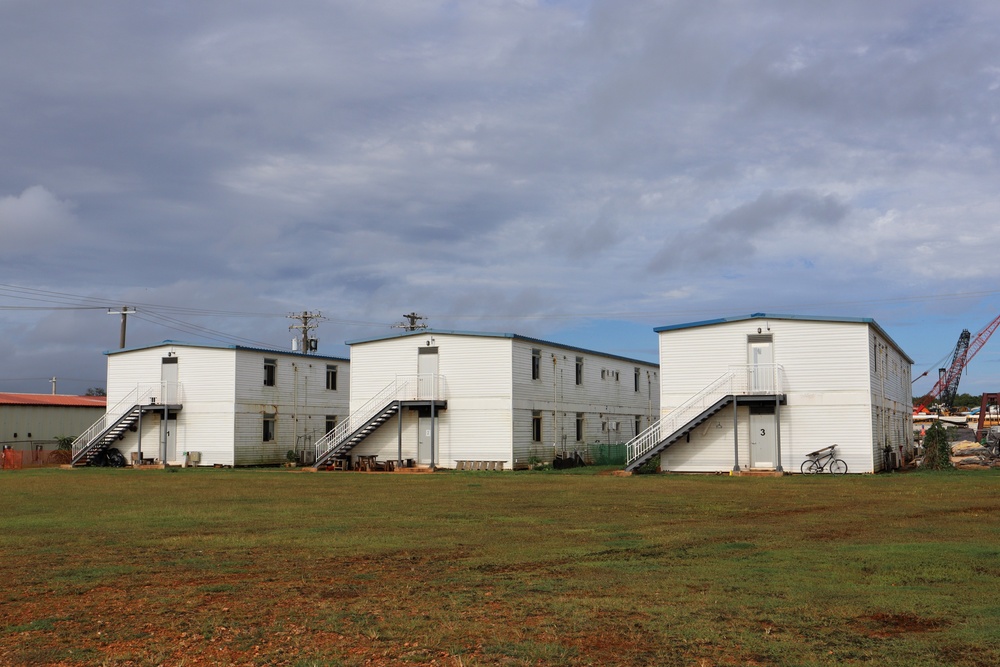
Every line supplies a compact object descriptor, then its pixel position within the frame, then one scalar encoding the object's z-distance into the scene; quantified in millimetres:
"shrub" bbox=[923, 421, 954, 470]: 37062
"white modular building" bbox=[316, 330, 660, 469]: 40781
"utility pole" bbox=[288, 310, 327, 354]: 74175
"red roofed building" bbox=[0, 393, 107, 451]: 53562
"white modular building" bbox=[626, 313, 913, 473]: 34562
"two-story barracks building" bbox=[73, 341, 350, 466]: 46281
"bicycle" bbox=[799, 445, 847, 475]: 34438
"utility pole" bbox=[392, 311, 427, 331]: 80125
